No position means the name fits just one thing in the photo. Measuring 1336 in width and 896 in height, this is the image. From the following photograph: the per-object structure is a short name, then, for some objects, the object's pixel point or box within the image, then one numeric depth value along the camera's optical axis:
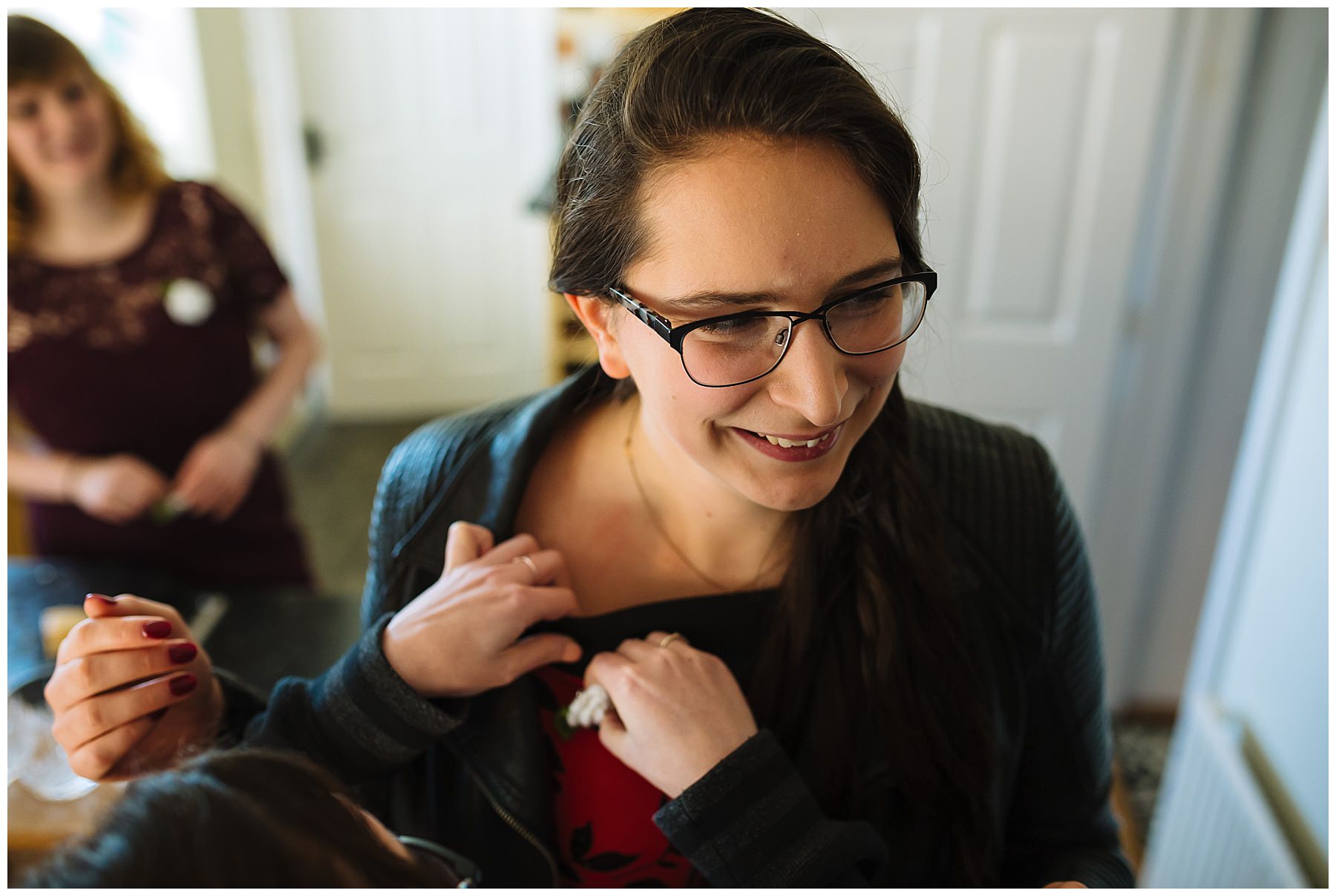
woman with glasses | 0.69
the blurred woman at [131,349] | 1.57
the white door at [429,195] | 3.81
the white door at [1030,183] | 1.90
